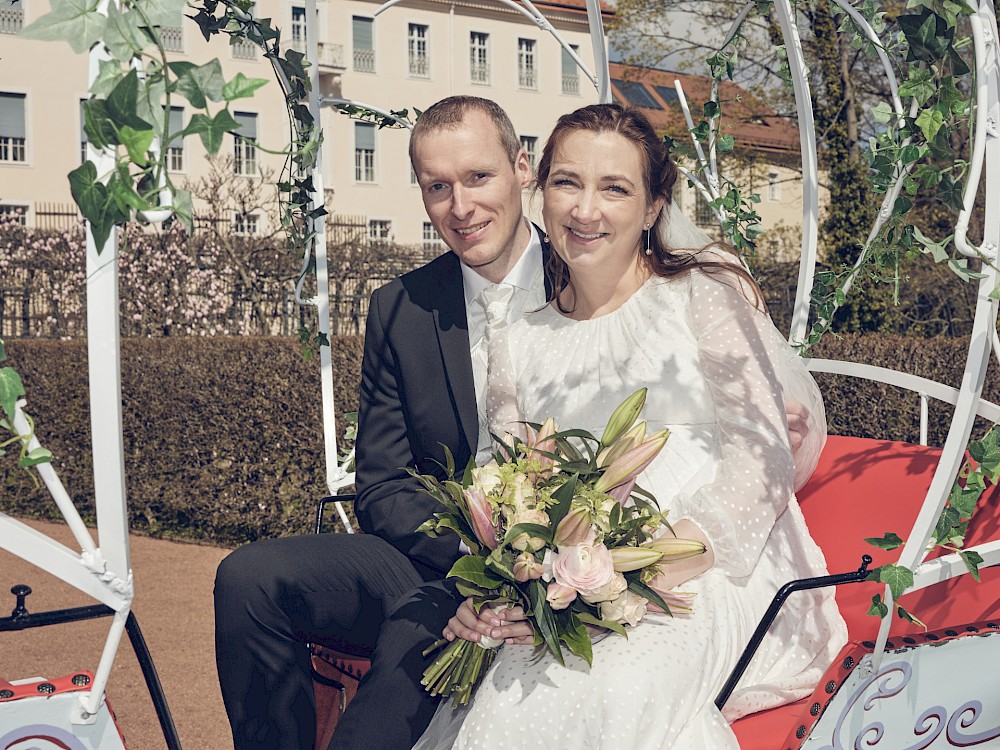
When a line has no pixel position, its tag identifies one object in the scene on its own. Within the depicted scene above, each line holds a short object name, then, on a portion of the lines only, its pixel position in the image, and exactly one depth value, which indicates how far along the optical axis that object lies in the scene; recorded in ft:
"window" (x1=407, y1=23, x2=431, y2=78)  90.89
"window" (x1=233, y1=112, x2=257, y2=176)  83.76
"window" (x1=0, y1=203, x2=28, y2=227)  75.75
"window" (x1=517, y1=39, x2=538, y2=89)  94.96
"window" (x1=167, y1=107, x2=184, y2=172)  78.37
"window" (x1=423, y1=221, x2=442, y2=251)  96.11
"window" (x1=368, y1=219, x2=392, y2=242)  88.58
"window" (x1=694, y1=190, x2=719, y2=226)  72.04
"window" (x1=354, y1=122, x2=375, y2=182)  88.33
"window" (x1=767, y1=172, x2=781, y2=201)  107.34
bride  6.50
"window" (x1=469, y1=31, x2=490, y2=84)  92.73
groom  7.69
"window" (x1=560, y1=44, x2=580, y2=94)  97.50
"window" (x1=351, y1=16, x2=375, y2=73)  88.99
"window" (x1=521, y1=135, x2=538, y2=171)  94.53
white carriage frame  5.06
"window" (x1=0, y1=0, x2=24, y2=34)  73.40
